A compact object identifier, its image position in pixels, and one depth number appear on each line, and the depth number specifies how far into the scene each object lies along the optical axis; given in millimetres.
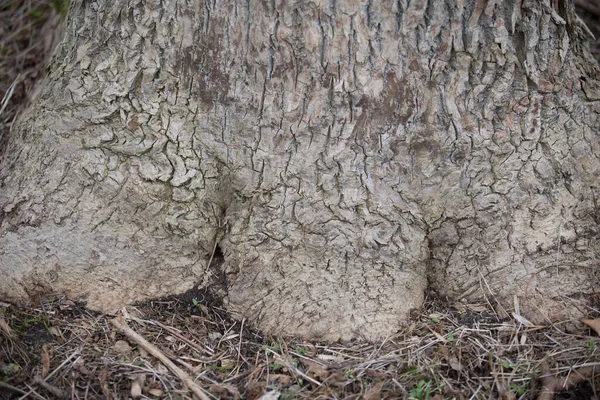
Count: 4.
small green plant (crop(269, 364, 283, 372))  2201
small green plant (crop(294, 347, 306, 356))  2260
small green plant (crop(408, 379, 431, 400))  2034
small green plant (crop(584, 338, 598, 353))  2164
